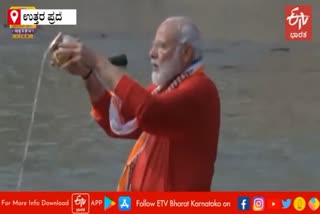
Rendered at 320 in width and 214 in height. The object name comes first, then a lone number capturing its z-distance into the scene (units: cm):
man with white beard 430
